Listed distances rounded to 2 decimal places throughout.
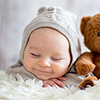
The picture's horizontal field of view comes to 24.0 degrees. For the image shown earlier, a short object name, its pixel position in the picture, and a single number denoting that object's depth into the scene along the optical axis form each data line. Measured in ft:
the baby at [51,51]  1.60
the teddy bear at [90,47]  1.58
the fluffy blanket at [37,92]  1.31
